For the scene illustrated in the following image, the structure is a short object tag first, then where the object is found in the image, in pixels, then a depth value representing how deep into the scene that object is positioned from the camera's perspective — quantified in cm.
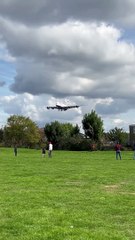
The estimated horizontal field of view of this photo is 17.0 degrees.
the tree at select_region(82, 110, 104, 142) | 10044
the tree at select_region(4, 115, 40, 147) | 11526
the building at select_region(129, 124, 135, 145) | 14075
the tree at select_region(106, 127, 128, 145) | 12133
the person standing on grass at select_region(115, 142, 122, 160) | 4719
